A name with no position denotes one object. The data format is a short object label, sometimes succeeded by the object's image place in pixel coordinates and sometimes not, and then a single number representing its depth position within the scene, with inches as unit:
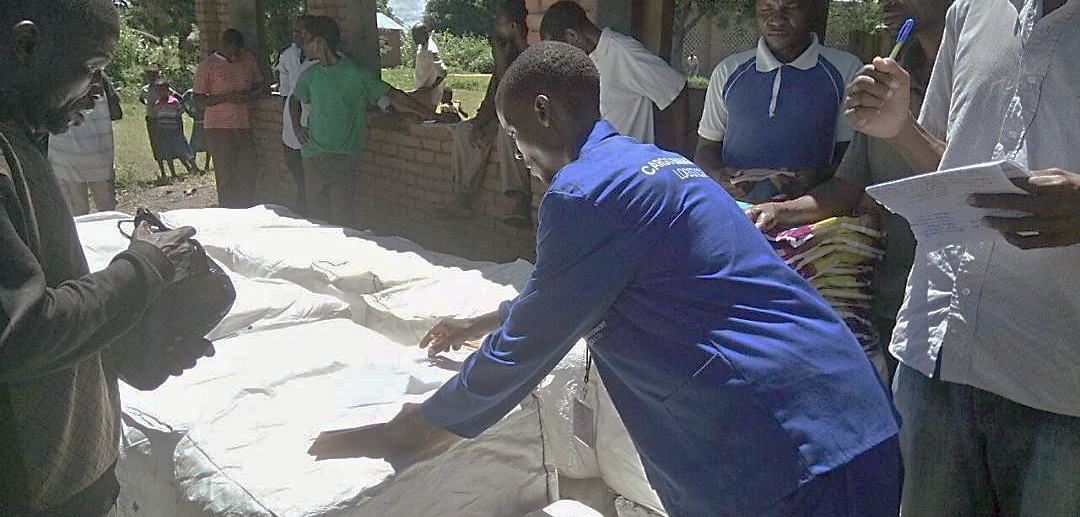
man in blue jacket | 52.0
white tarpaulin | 70.3
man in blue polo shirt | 100.1
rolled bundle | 85.7
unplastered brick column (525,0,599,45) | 173.8
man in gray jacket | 47.9
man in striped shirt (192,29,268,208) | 266.7
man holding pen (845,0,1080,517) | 55.2
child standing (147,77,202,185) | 395.2
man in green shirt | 213.9
